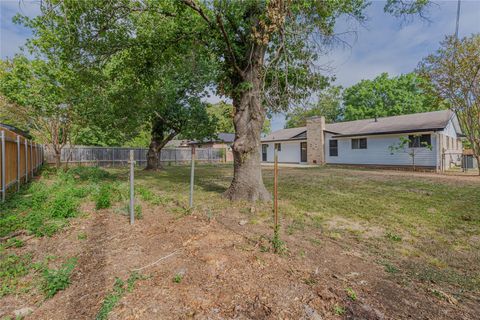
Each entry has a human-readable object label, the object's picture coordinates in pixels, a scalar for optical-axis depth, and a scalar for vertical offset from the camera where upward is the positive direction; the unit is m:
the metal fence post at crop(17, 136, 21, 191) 7.82 +0.07
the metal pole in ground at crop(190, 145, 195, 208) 5.49 -0.86
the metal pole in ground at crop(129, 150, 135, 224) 4.41 -0.74
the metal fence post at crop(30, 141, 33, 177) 10.92 +0.34
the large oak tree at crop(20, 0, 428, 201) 5.67 +3.16
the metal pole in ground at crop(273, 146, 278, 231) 3.24 -0.30
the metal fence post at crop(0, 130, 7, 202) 6.12 -0.07
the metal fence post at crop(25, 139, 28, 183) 9.45 +0.10
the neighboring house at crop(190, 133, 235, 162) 29.92 +2.03
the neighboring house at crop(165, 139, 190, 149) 35.91 +3.01
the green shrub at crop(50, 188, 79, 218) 4.80 -0.94
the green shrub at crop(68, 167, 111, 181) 10.16 -0.60
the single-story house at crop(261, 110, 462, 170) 14.57 +1.31
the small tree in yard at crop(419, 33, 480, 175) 11.24 +3.96
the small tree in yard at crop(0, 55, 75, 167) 11.34 +3.23
